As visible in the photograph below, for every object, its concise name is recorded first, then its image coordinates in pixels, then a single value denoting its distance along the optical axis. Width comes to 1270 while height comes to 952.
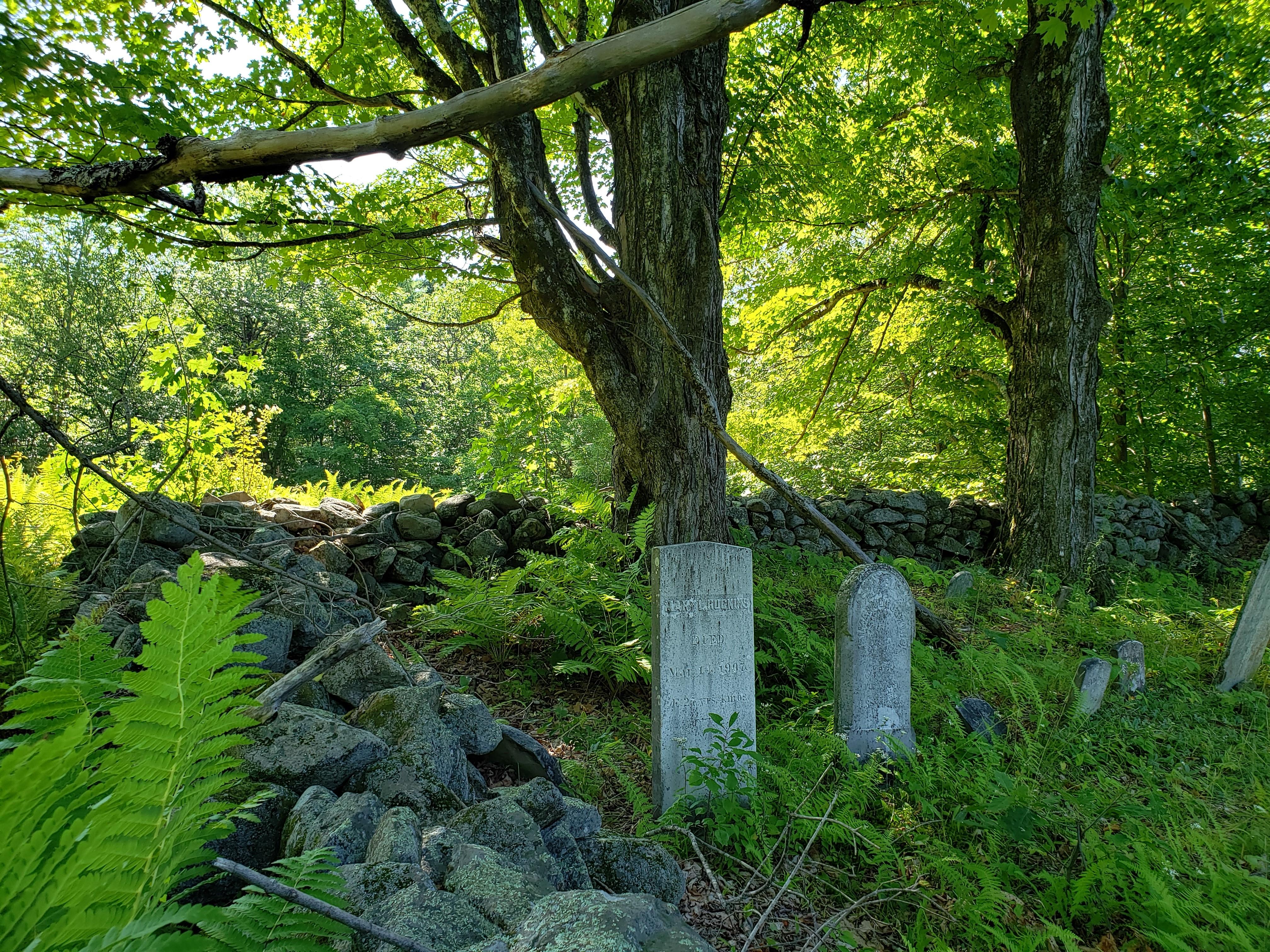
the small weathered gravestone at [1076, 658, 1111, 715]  4.24
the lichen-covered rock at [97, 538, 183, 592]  4.00
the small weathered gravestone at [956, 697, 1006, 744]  3.93
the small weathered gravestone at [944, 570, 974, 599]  6.71
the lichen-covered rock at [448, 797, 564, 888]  2.03
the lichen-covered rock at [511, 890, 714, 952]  1.36
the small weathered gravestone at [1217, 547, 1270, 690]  4.91
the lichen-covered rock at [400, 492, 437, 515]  6.58
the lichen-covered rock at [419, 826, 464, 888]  1.79
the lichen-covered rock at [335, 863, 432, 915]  1.54
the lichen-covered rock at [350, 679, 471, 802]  2.50
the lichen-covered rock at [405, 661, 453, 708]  3.03
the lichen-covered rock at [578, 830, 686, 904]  2.24
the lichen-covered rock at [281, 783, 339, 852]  1.89
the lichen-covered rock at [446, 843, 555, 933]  1.61
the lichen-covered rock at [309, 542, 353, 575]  5.59
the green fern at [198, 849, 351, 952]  0.96
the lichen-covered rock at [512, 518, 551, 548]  6.64
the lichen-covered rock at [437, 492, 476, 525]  6.78
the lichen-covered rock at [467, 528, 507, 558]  6.31
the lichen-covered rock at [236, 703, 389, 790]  2.20
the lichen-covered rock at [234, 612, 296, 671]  3.05
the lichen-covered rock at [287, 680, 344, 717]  2.83
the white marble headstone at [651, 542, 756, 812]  3.43
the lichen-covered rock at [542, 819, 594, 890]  2.13
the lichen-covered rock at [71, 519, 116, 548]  4.54
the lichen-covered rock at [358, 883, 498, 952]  1.43
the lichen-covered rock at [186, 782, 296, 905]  1.86
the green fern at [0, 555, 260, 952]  0.62
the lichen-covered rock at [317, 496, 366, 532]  6.38
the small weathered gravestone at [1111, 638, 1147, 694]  4.68
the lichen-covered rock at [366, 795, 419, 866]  1.74
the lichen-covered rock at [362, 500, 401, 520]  6.53
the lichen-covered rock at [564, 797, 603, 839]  2.40
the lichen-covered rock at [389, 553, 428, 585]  6.05
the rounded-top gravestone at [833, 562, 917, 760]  3.67
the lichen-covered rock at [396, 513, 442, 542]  6.41
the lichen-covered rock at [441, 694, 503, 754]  2.92
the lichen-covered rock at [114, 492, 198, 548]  4.32
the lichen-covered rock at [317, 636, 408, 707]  3.05
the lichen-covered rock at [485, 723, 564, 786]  3.05
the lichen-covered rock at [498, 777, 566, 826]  2.30
